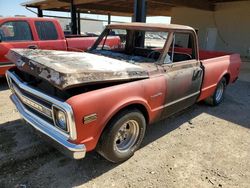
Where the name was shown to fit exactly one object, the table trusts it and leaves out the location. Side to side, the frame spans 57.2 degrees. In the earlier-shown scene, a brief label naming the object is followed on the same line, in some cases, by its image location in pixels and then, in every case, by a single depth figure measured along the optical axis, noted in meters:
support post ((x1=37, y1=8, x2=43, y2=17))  20.53
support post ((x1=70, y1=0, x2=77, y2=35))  15.77
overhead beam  13.06
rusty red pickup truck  2.48
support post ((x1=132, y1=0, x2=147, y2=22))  8.62
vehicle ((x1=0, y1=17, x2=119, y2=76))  6.29
